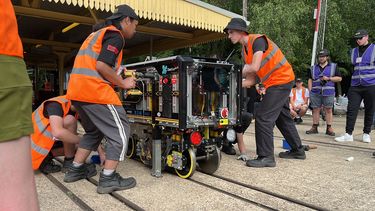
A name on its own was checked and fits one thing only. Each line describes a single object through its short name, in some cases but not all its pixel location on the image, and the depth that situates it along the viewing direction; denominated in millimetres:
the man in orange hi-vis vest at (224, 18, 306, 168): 4762
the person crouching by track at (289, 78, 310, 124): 10624
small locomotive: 4016
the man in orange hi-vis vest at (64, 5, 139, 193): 3635
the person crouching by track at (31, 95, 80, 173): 4172
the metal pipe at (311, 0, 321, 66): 12260
